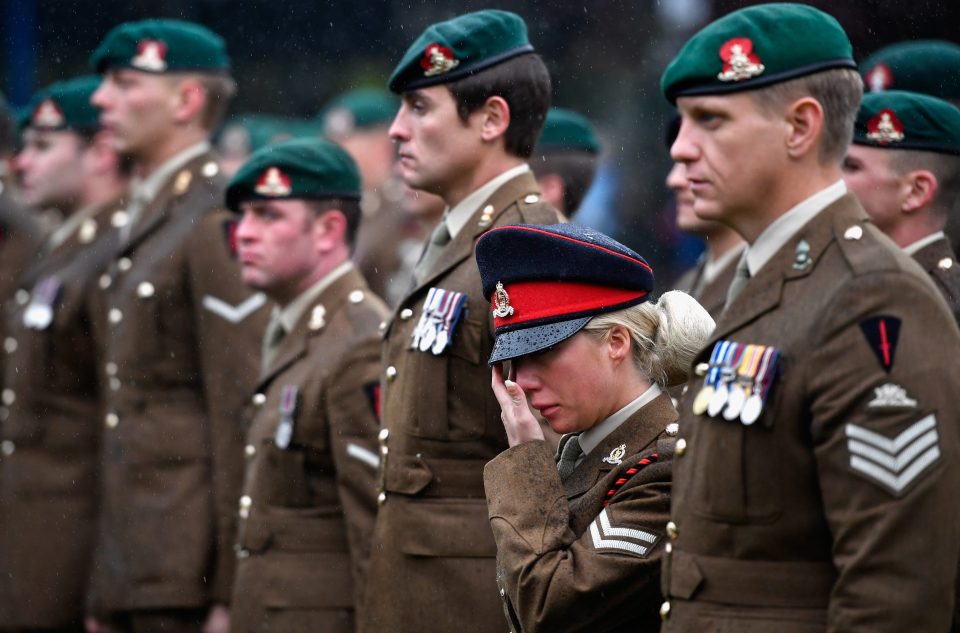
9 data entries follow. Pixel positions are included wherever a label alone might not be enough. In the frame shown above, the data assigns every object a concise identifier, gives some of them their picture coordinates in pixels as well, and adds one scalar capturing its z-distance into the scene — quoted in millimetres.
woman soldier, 7082
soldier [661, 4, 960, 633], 5840
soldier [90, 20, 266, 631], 13375
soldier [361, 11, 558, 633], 9414
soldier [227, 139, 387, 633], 10984
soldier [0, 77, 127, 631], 15367
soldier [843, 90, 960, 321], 9562
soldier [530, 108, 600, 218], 13703
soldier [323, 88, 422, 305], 21547
